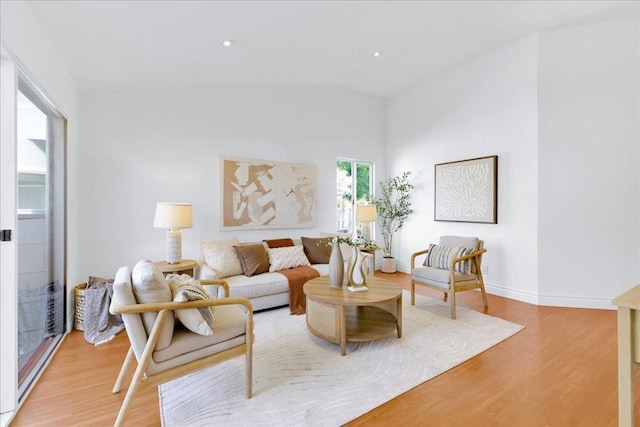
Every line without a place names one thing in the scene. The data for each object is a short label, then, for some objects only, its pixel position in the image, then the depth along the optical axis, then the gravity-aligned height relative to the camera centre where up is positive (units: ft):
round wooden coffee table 8.41 -3.01
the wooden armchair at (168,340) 5.56 -2.55
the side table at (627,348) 4.67 -2.07
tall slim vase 9.86 -1.73
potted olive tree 18.57 +0.38
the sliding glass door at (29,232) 6.00 -0.50
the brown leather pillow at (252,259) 12.08 -1.84
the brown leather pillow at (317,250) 14.16 -1.71
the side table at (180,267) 10.66 -1.91
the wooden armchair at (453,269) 11.23 -2.17
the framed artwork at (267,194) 14.16 +0.97
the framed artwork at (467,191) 14.05 +1.19
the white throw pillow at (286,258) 12.75 -1.91
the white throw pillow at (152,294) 5.83 -1.60
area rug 6.01 -3.90
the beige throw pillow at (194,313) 6.06 -2.04
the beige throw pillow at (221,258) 11.79 -1.76
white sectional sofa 10.99 -2.58
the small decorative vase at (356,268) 9.71 -1.76
